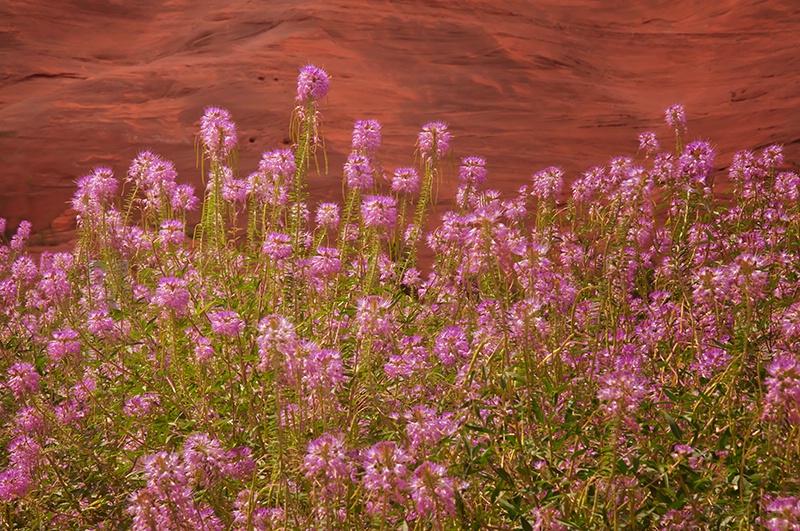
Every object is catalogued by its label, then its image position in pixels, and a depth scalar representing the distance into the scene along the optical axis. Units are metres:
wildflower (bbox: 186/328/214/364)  2.95
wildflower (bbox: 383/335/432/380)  2.78
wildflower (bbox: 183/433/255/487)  2.23
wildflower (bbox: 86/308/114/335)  3.40
